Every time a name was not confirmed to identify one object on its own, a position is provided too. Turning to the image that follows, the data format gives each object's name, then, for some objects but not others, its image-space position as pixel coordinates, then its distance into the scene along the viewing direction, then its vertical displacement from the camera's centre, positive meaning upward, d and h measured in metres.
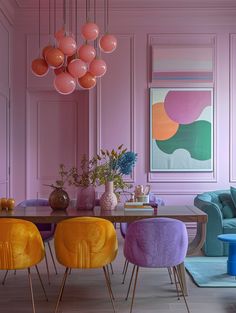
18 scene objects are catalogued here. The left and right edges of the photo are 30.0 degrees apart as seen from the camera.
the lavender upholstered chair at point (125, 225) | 4.53 -0.76
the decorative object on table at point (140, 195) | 4.10 -0.36
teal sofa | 5.44 -0.89
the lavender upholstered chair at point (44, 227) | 4.52 -0.75
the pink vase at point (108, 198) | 3.92 -0.38
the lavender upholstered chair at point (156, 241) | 3.29 -0.64
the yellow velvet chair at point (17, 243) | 3.23 -0.65
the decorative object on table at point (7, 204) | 3.92 -0.42
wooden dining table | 3.52 -0.48
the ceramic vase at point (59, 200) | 3.90 -0.38
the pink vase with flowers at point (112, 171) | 3.87 -0.13
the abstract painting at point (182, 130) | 6.93 +0.42
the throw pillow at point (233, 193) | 6.05 -0.50
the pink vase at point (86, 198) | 3.93 -0.37
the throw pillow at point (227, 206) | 5.99 -0.68
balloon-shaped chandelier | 4.09 +0.92
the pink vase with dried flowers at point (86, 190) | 3.91 -0.30
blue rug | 4.23 -1.22
